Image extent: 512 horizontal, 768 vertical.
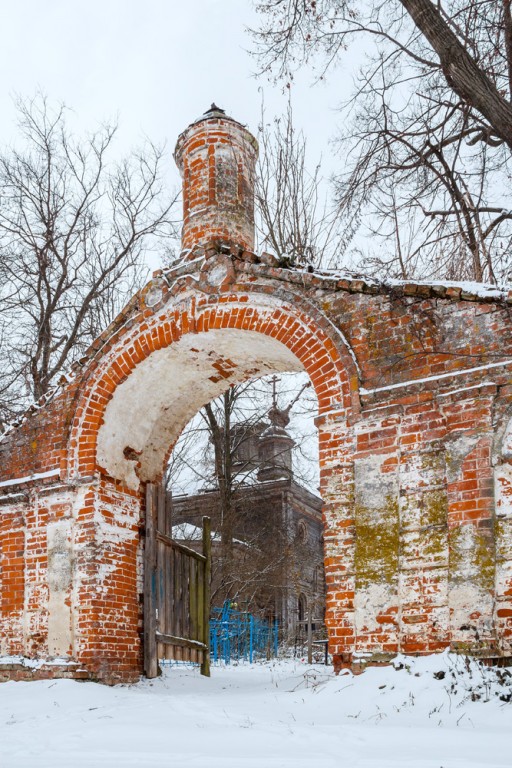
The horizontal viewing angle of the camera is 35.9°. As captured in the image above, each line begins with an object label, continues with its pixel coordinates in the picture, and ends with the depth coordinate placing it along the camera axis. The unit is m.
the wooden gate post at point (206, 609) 9.71
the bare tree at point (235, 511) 19.59
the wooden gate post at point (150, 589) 8.12
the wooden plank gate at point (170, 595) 8.27
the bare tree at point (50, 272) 15.86
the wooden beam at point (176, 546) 8.69
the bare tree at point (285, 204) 14.55
